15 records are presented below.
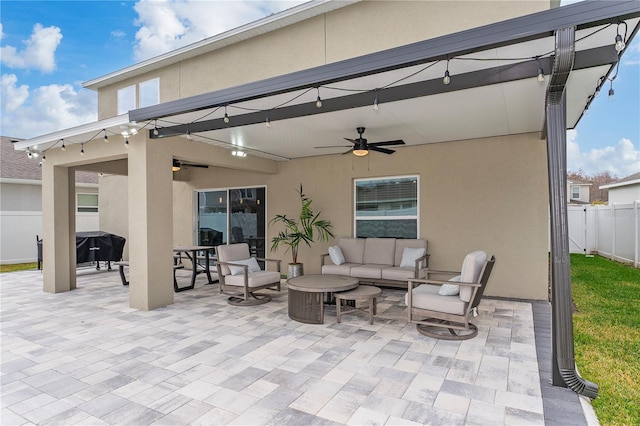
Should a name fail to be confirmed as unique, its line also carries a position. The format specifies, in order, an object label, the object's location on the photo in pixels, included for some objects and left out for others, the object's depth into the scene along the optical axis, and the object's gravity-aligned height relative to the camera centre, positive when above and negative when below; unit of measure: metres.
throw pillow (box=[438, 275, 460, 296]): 4.38 -0.97
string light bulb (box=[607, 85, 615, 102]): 2.99 +0.98
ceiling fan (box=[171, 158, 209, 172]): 9.38 +1.44
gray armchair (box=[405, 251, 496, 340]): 4.10 -1.07
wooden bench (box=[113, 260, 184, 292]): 7.03 -1.25
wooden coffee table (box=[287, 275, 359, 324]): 4.74 -1.11
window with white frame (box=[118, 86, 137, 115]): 8.16 +2.82
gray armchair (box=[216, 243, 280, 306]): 5.77 -1.03
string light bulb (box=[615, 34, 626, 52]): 2.51 +1.20
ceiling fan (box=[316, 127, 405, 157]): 5.29 +1.03
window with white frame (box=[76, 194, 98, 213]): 13.12 +0.62
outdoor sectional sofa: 6.18 -0.90
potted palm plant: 7.98 -0.37
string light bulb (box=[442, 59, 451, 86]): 3.11 +1.20
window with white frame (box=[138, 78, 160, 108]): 7.69 +2.81
